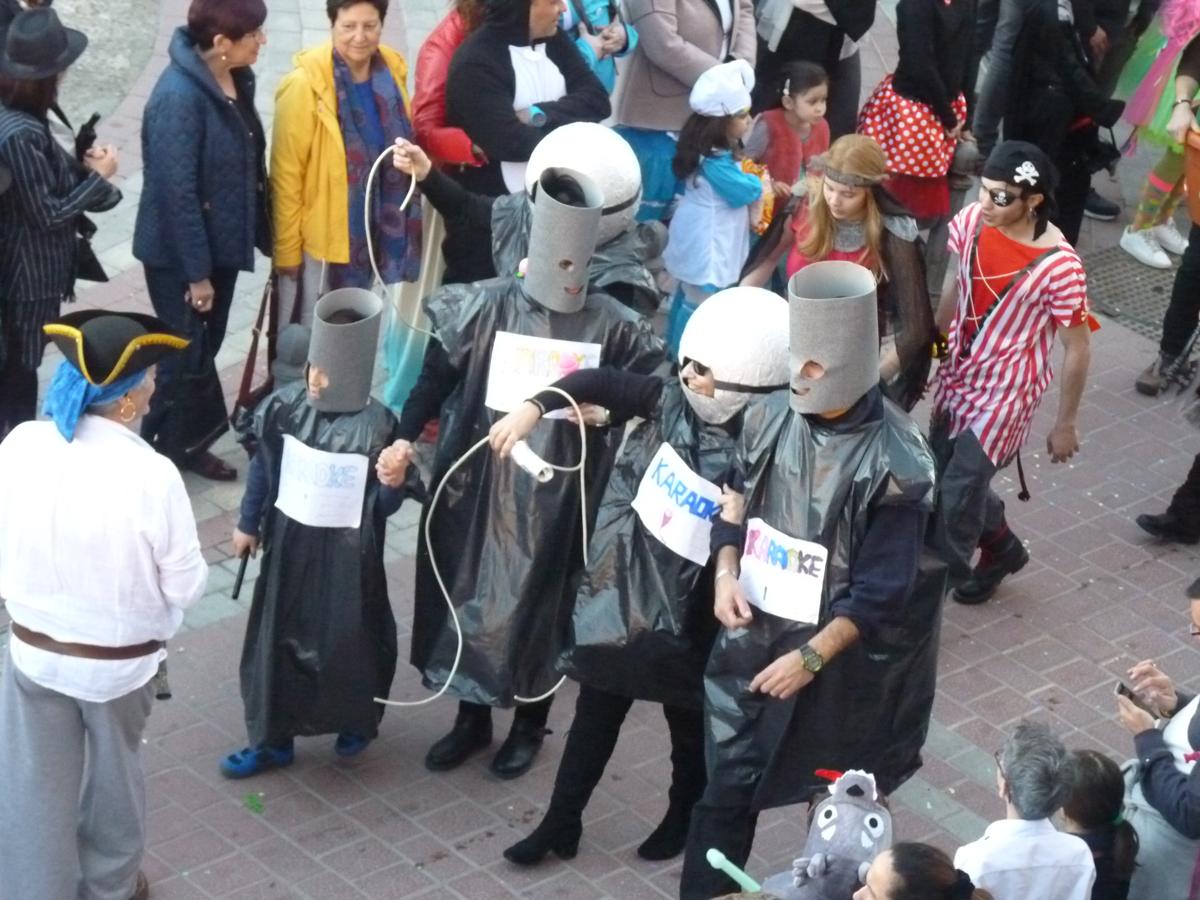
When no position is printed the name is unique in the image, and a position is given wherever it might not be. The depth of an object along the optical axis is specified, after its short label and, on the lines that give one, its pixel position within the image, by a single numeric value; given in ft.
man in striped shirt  38.11
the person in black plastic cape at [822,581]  27.23
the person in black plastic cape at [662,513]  29.10
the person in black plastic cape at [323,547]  31.91
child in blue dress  45.88
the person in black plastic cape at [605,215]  32.67
